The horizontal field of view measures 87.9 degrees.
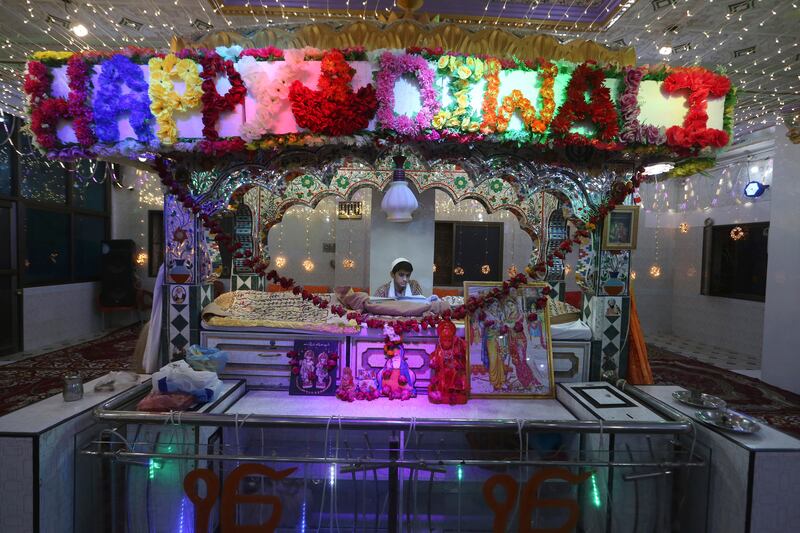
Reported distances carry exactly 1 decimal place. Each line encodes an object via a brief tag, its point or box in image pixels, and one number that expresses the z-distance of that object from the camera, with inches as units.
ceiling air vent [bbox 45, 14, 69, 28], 183.9
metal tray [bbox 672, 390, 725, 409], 119.9
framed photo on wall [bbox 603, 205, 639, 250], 146.3
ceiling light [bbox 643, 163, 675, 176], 142.9
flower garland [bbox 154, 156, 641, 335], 141.1
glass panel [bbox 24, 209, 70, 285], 299.0
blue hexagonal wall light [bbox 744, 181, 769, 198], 304.7
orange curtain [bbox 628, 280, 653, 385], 149.8
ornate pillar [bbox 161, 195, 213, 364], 144.5
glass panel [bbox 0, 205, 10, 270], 274.4
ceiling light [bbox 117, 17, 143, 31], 191.6
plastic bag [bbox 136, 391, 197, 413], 112.9
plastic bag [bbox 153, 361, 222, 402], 119.2
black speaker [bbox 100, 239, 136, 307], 358.3
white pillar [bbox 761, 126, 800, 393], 227.9
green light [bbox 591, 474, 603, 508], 109.0
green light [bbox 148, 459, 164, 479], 105.9
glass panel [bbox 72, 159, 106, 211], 348.2
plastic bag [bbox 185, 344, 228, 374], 134.0
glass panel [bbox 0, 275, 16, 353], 272.7
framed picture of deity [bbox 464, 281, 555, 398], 141.9
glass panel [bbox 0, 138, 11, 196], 271.7
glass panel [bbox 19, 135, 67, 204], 290.2
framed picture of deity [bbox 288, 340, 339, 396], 140.9
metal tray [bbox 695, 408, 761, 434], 104.2
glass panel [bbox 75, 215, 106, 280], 350.0
